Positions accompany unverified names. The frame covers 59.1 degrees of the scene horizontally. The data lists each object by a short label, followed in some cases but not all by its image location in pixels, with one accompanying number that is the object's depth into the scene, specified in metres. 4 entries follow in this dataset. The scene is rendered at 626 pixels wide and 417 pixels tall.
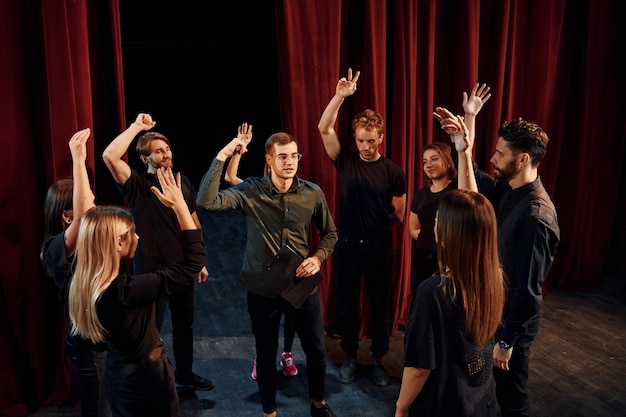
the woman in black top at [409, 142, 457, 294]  2.95
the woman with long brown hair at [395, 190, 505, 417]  1.58
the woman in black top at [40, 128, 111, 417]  2.05
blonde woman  1.75
